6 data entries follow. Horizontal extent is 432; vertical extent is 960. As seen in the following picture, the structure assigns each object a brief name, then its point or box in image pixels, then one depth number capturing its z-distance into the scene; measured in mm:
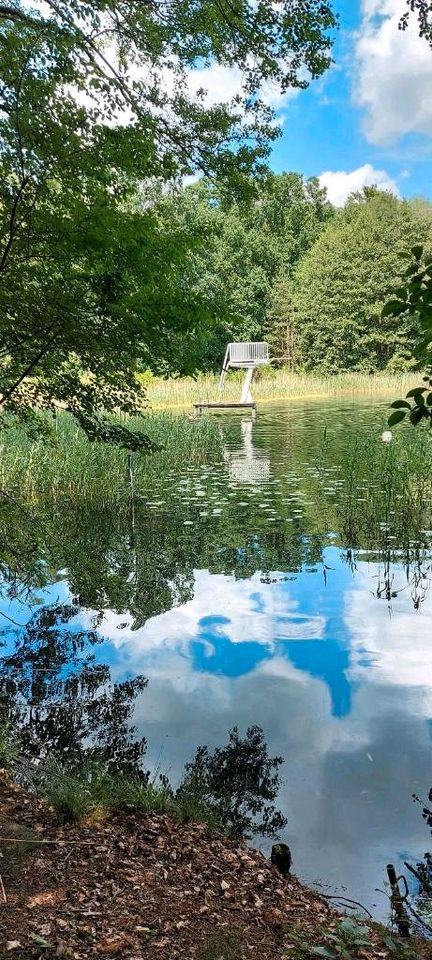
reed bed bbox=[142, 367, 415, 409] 32594
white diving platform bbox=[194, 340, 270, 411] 30316
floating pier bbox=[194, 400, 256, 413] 27234
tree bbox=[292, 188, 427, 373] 47281
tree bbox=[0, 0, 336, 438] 4141
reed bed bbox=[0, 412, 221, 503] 11891
